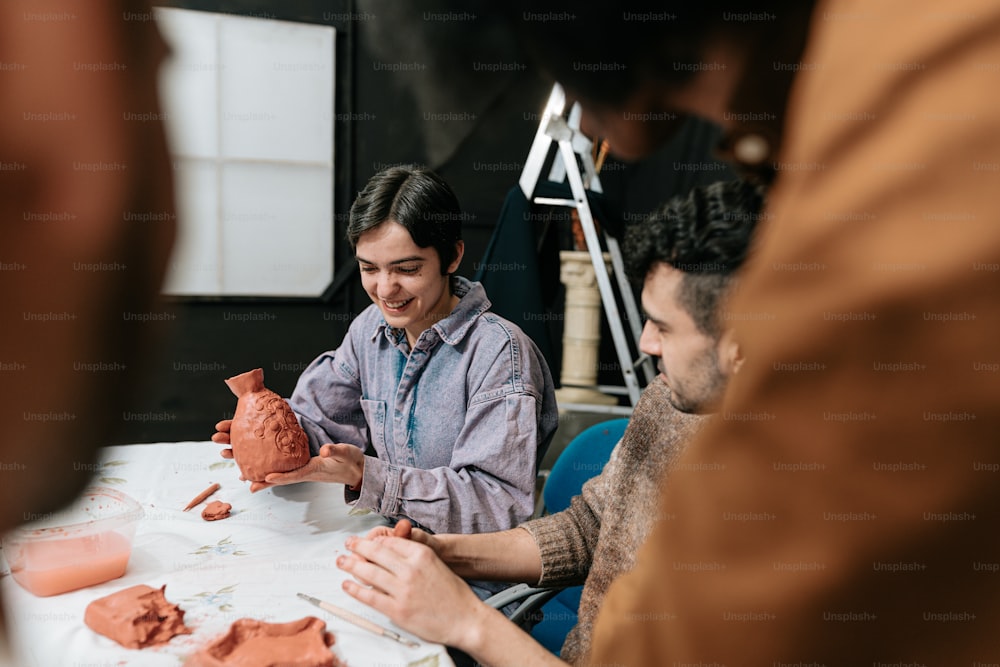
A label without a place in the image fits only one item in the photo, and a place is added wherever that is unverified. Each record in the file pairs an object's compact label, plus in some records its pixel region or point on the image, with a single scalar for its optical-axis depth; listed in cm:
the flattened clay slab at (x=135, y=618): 52
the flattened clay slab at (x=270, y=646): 49
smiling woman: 86
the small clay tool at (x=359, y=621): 57
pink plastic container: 58
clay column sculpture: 140
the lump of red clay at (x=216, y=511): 80
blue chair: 106
